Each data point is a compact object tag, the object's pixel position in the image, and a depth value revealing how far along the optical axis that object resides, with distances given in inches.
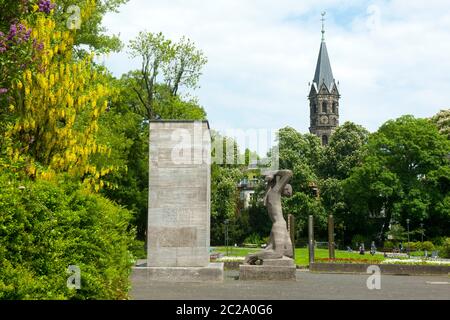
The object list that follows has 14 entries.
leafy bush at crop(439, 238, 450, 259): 1534.4
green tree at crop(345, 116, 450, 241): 2364.7
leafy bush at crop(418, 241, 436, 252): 2164.1
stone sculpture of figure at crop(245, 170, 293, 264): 834.8
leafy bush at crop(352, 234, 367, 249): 2532.0
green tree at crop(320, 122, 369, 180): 2856.8
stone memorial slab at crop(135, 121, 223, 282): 737.0
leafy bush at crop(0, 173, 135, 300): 285.9
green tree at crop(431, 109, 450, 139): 2674.7
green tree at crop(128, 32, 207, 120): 1582.2
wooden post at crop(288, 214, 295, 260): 1350.9
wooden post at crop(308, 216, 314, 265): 1138.7
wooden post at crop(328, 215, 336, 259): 1245.1
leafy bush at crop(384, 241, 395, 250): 2404.4
